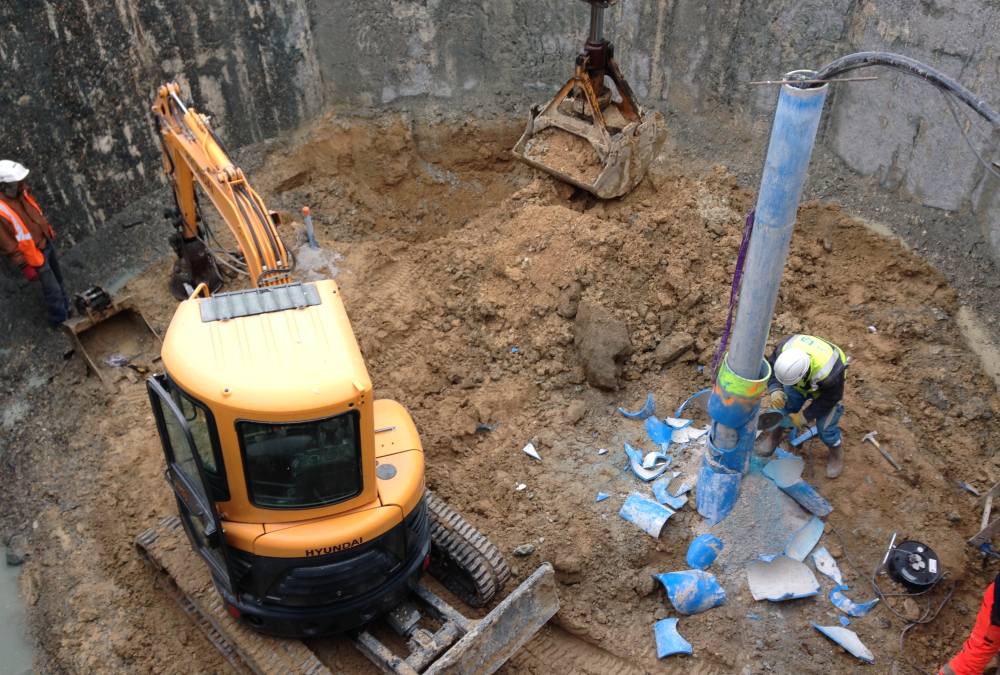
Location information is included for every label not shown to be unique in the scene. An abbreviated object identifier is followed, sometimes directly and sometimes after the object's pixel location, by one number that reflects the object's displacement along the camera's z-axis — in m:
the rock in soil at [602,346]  6.46
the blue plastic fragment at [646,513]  5.38
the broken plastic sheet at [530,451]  6.06
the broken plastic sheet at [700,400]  6.18
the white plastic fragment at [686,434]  6.05
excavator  3.83
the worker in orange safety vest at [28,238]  6.44
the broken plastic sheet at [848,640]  4.76
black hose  3.33
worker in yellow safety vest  5.23
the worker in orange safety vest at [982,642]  4.24
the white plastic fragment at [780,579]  5.03
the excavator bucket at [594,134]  6.95
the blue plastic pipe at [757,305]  4.03
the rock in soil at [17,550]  5.60
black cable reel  4.96
